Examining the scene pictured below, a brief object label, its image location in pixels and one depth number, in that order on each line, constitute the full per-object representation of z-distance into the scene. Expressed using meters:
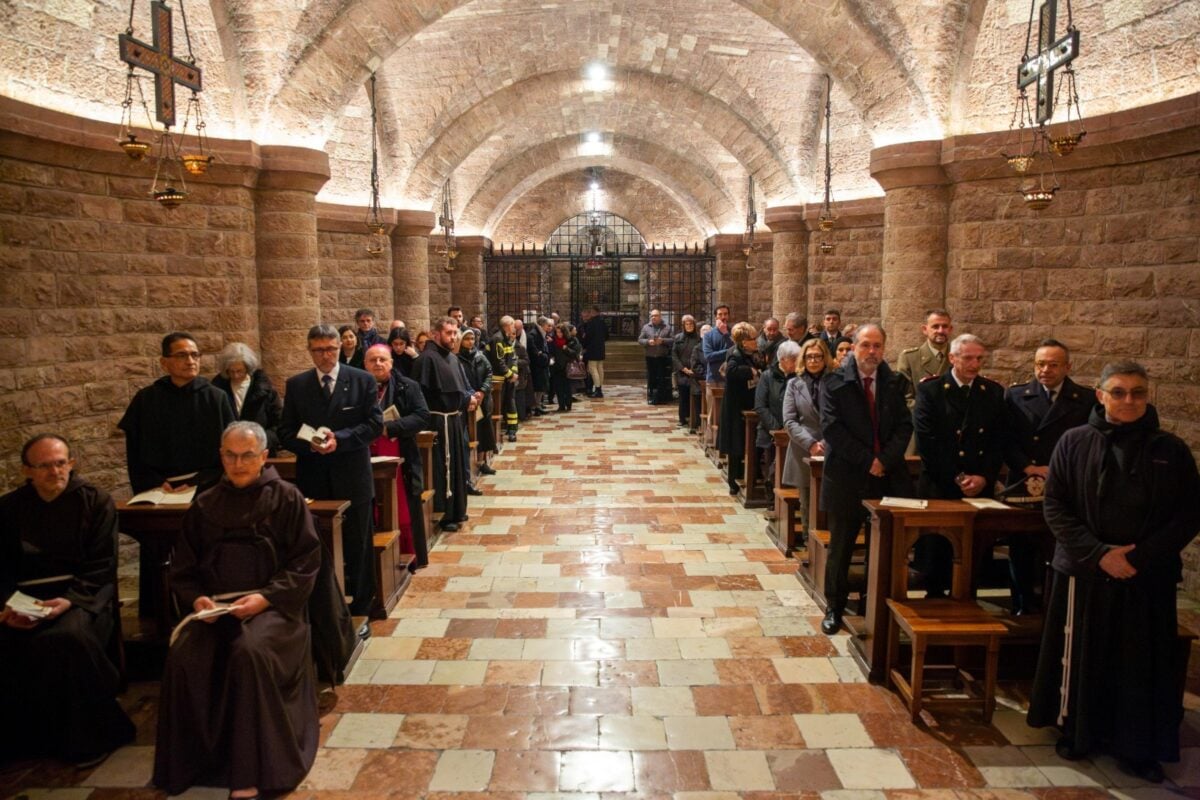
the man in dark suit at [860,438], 4.68
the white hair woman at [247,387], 5.34
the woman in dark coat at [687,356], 12.04
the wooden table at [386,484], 5.29
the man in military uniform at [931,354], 5.91
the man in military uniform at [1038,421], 4.68
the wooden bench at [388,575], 5.11
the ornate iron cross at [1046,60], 5.12
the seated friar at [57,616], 3.54
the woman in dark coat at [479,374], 8.15
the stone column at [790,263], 12.96
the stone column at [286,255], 7.23
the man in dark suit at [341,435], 4.73
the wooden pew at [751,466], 7.82
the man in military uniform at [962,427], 4.67
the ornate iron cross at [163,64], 5.13
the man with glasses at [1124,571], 3.35
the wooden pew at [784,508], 6.36
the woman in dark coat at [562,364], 14.90
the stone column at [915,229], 7.19
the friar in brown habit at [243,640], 3.25
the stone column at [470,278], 18.35
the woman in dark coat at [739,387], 8.07
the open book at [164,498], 4.32
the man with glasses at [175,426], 4.70
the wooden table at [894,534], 4.09
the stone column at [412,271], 12.73
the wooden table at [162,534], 4.24
